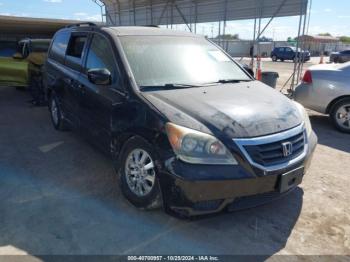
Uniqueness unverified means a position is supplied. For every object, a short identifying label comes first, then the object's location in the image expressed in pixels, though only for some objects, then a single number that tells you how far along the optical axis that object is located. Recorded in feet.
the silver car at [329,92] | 21.01
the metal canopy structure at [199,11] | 35.17
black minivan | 9.14
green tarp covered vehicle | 30.81
